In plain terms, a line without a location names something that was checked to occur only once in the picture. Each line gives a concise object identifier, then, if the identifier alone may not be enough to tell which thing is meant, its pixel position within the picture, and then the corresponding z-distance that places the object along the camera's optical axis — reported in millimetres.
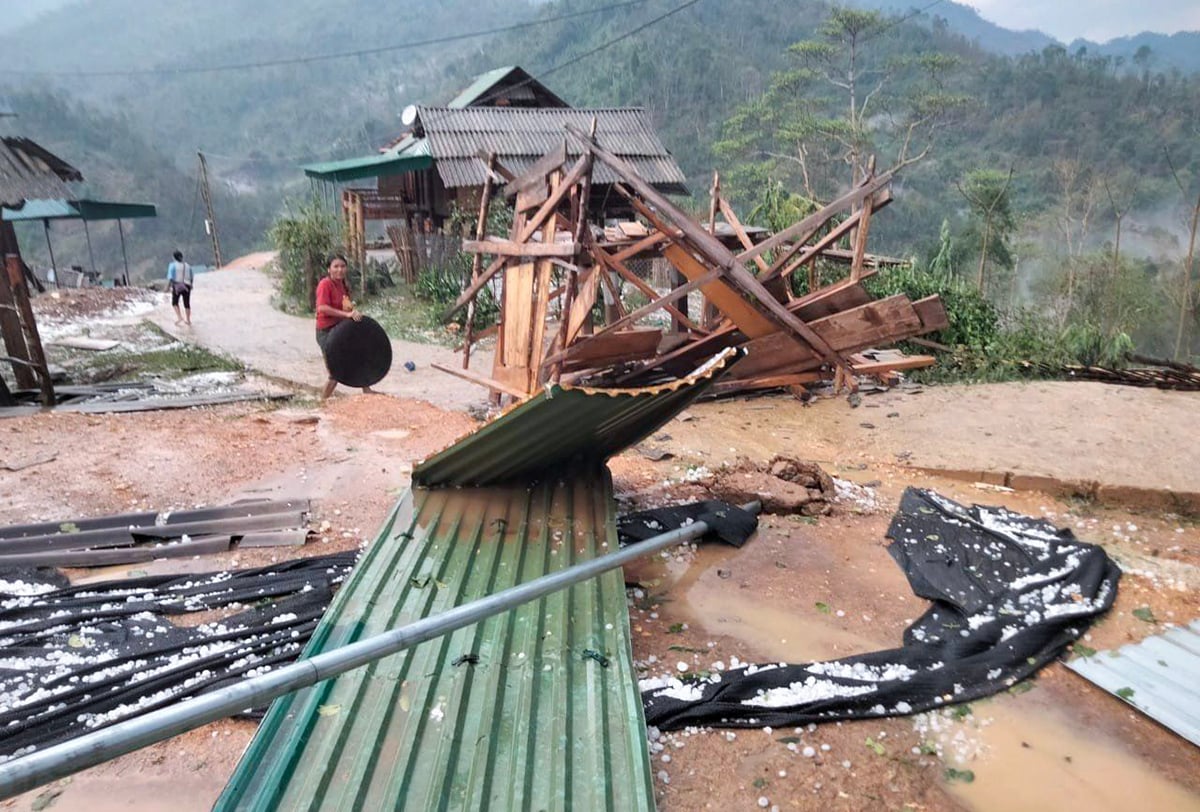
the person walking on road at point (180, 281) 13273
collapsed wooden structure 6133
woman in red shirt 7137
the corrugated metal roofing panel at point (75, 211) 15812
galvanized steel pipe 1371
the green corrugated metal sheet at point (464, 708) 2084
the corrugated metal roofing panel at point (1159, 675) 2889
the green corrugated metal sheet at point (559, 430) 3273
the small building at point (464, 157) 16812
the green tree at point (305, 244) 15617
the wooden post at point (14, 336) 7523
